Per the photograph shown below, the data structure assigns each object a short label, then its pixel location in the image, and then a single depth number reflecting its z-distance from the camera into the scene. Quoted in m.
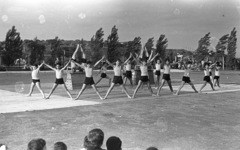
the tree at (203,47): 72.56
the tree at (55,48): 66.06
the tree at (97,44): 61.53
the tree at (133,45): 66.44
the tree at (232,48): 69.19
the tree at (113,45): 63.22
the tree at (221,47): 71.05
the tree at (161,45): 71.58
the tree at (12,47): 53.50
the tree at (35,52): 61.84
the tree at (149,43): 68.12
